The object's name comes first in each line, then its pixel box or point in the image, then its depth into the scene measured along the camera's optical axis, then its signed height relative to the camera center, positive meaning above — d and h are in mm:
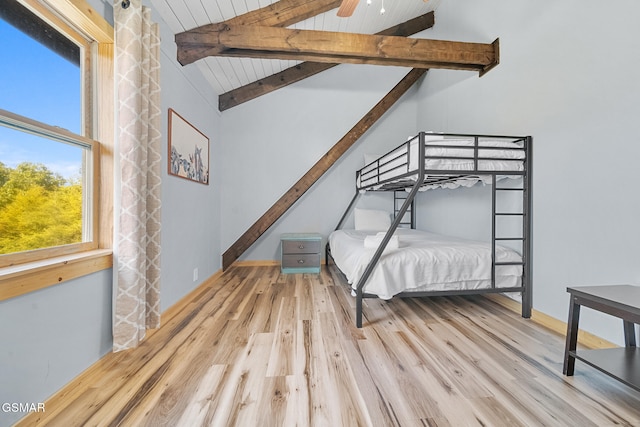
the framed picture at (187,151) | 2226 +547
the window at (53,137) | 1077 +329
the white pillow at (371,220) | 3936 -163
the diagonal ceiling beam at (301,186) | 3764 +321
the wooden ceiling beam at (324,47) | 2150 +1389
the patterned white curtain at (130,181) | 1510 +143
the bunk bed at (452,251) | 1954 -335
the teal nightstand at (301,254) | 3525 -618
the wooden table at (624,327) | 1133 -622
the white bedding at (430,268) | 2031 -466
